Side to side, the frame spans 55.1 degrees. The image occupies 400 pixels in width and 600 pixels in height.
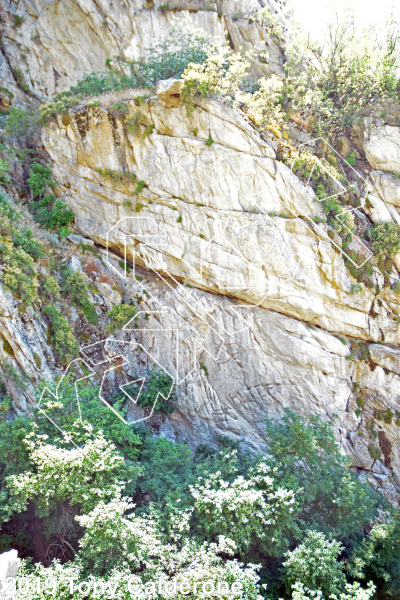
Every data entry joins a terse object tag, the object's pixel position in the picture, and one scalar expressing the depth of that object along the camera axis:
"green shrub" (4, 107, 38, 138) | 18.05
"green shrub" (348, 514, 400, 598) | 10.35
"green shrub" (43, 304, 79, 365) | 13.80
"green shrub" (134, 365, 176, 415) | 14.45
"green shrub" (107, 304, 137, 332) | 15.99
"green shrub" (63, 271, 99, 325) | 15.40
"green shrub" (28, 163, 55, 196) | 17.58
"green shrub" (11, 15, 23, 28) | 20.48
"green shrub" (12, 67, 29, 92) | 20.55
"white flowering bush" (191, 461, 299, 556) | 9.40
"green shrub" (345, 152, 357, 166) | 16.33
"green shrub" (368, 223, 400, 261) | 15.39
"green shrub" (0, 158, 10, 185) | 16.17
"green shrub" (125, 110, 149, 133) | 16.38
